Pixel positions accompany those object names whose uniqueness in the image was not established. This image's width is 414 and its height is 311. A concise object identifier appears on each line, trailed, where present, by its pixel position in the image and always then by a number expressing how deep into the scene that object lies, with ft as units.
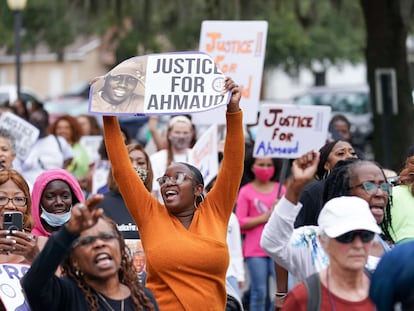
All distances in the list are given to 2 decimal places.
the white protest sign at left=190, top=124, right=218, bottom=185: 42.41
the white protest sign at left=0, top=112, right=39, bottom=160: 50.19
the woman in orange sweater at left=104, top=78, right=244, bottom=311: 25.83
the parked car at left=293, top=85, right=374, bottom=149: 130.06
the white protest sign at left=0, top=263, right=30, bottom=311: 25.17
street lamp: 86.00
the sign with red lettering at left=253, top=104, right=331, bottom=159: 42.09
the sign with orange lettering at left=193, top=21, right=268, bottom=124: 46.90
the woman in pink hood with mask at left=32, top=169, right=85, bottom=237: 28.69
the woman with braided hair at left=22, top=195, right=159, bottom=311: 20.61
